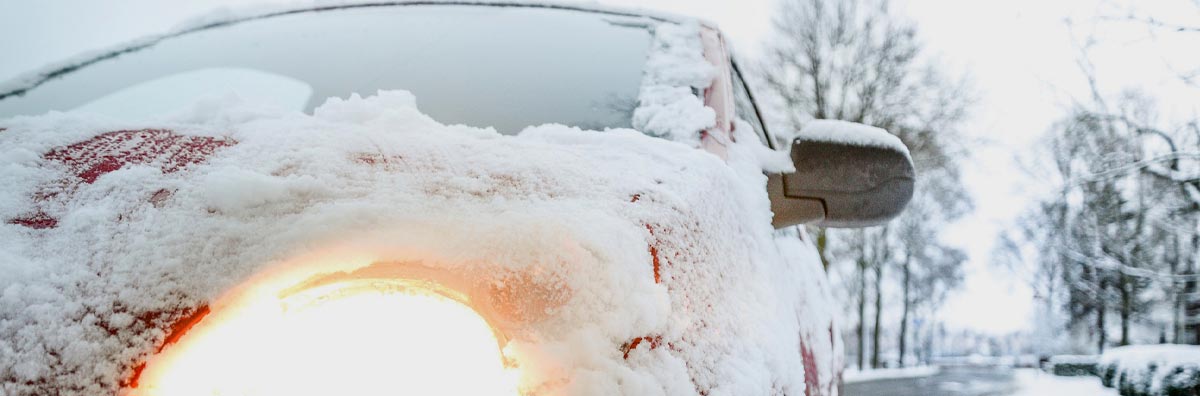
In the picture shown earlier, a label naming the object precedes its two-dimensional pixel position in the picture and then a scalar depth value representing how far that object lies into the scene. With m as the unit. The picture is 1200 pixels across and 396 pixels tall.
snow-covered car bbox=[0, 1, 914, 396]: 0.71
